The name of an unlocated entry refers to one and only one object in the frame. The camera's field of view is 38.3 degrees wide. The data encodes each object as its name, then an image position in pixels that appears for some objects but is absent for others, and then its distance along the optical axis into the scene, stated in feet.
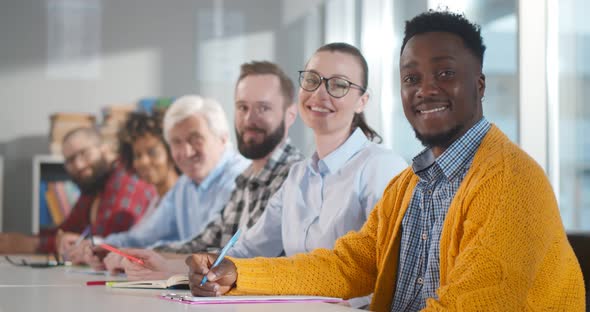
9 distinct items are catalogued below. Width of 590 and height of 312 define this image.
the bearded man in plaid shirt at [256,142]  11.29
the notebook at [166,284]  6.88
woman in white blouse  8.87
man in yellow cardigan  5.29
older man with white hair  14.08
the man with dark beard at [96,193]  17.75
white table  5.69
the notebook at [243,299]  6.01
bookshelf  21.02
